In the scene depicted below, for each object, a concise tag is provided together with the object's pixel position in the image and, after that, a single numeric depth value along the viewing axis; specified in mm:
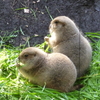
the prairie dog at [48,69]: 6244
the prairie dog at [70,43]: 7175
